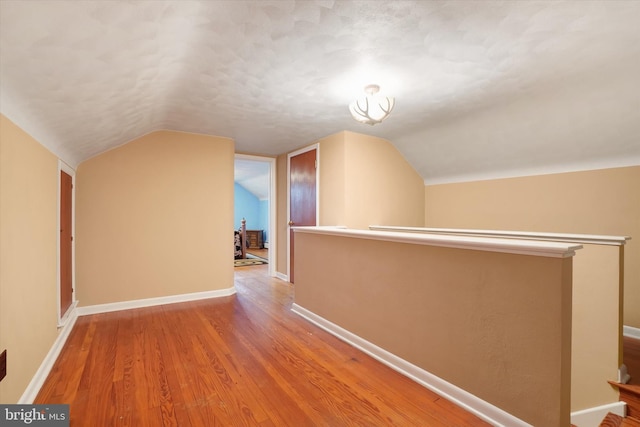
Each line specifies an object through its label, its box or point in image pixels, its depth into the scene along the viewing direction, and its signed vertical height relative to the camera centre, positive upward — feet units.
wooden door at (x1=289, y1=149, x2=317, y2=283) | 13.75 +1.00
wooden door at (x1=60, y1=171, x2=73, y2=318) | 8.43 -1.02
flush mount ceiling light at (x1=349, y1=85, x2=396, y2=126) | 7.67 +2.84
